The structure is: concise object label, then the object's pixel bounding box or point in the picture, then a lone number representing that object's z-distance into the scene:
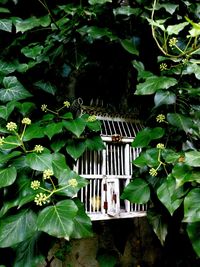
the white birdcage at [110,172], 0.93
